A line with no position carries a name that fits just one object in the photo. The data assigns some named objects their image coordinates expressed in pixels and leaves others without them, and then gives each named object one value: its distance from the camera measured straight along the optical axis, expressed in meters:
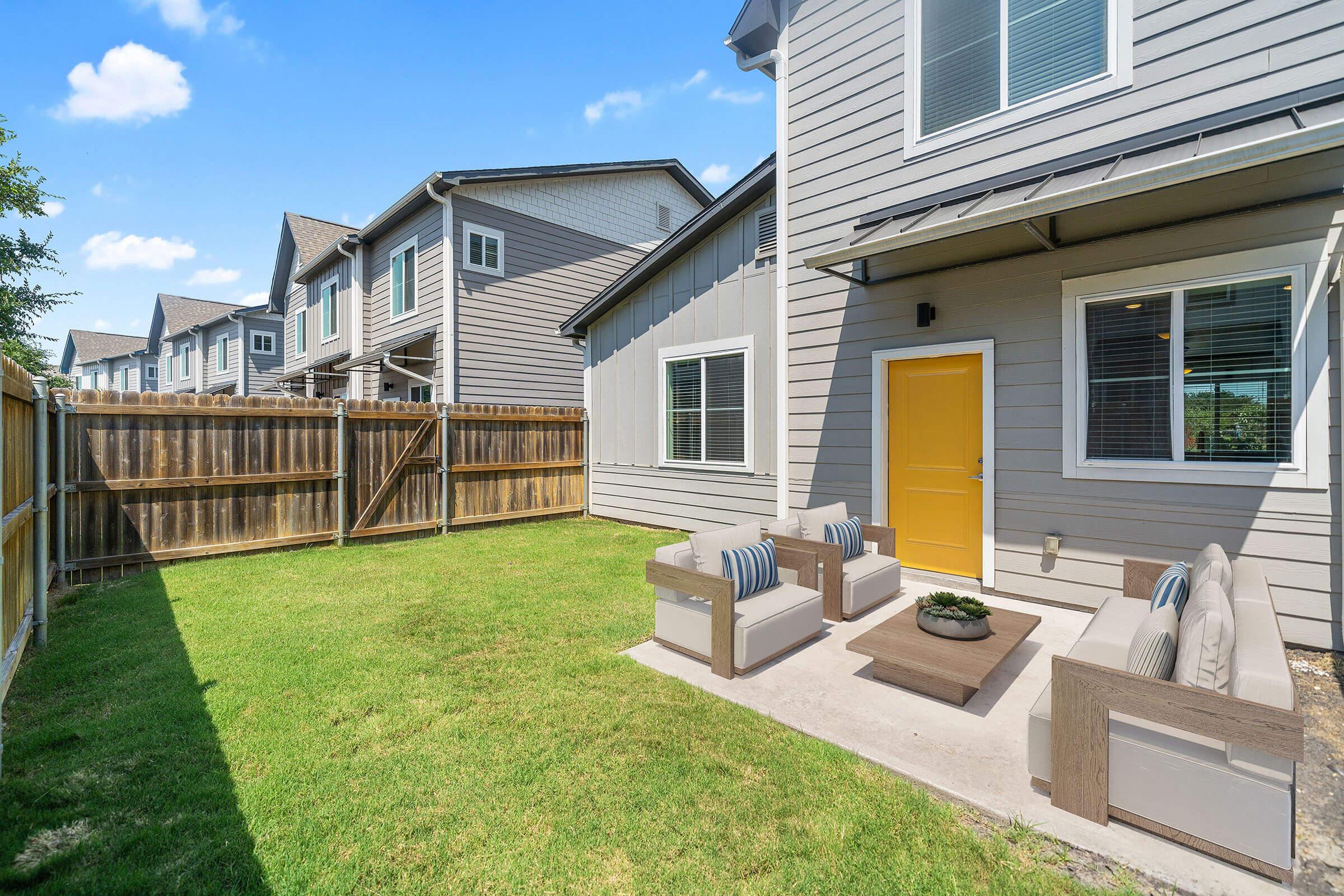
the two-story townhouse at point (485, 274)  10.52
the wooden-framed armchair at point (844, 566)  4.57
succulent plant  3.45
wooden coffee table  2.98
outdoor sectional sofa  1.93
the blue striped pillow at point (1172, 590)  2.96
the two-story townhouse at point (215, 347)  19.77
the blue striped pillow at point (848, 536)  4.91
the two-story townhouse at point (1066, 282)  3.81
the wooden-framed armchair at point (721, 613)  3.58
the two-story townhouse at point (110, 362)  27.72
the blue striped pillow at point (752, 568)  3.95
